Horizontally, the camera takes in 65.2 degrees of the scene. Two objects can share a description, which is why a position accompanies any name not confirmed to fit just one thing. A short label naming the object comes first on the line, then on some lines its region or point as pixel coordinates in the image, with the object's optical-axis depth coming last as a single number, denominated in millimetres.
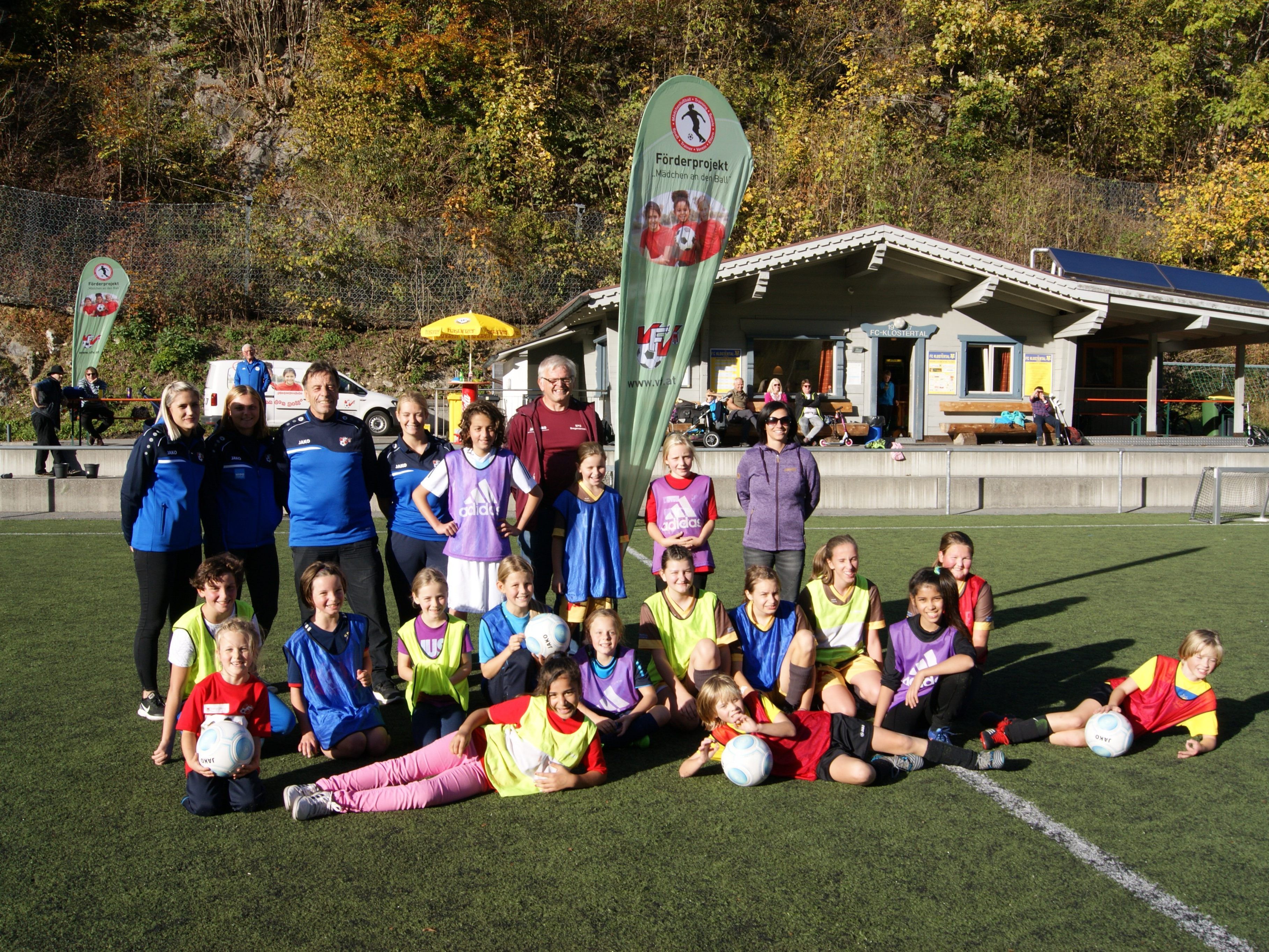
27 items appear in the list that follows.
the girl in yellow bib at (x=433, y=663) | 4504
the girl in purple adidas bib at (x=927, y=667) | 4633
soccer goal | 14508
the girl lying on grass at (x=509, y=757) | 4016
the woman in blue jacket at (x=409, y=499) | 5578
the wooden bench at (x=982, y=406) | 21219
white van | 20906
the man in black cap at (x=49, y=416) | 15125
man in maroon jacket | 5605
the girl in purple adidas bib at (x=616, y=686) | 4641
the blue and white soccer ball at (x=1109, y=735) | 4496
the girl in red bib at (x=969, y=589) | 5199
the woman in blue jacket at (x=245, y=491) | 5105
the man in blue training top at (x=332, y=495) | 5246
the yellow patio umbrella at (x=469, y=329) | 20531
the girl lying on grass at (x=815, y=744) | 4227
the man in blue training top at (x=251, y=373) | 16656
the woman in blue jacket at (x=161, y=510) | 4828
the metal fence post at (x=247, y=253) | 25906
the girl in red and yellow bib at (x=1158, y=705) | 4590
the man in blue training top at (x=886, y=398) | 21156
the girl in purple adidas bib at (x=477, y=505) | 5230
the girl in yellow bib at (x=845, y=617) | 5082
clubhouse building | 19859
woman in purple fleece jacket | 5922
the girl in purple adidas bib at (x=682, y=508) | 5707
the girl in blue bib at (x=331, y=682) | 4445
